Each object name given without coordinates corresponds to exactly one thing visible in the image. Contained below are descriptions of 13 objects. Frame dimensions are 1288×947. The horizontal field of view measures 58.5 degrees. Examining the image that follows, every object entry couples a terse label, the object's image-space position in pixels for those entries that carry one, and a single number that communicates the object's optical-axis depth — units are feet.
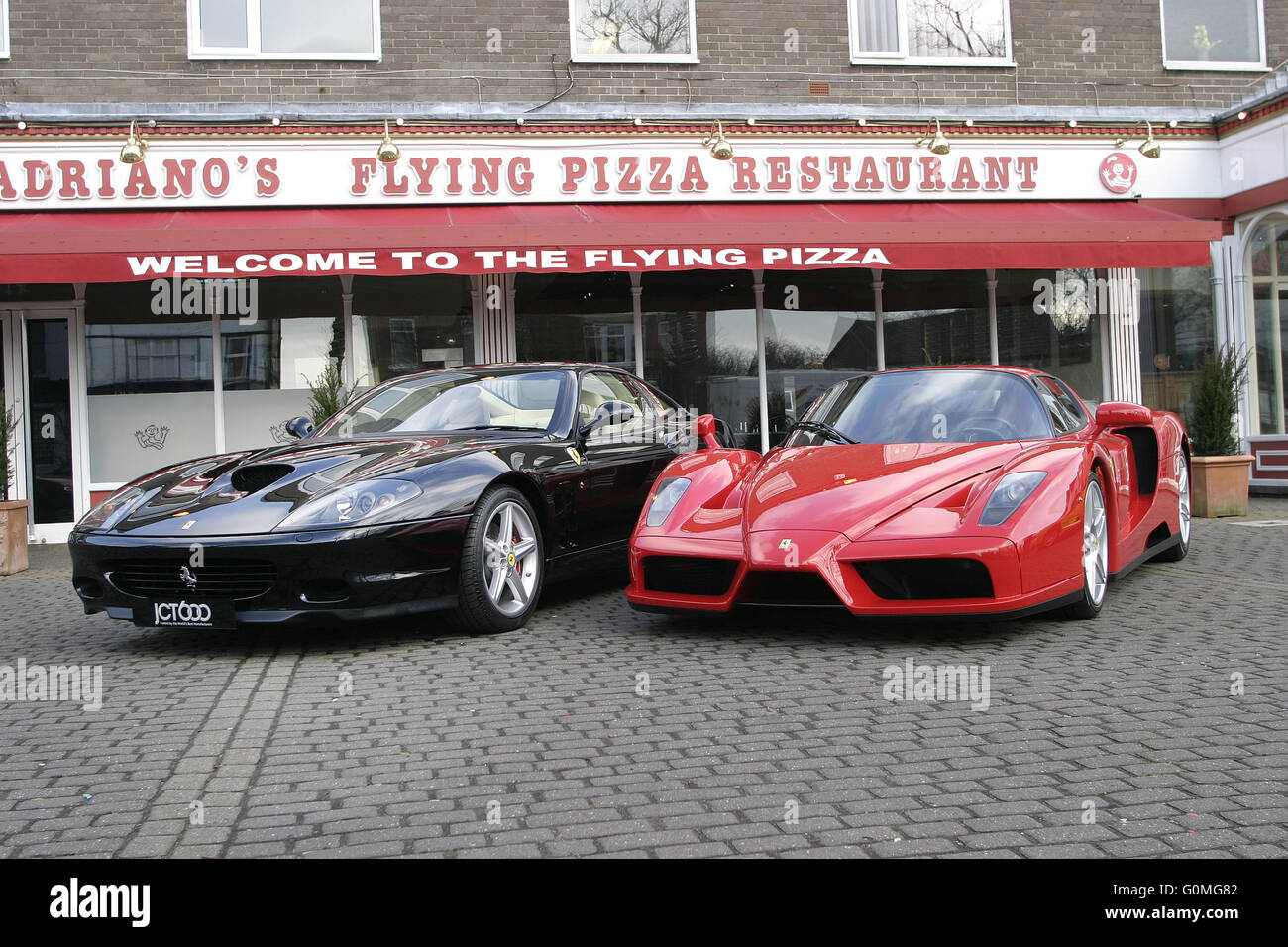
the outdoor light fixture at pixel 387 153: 37.52
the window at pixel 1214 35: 45.70
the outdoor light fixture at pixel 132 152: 35.83
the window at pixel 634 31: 42.37
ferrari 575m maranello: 16.34
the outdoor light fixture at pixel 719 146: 39.17
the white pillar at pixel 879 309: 43.09
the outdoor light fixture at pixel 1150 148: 42.42
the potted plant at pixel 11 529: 29.76
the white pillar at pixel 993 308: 43.91
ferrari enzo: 15.64
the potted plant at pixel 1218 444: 35.55
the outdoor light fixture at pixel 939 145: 41.11
